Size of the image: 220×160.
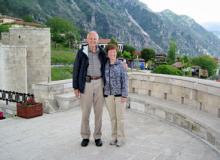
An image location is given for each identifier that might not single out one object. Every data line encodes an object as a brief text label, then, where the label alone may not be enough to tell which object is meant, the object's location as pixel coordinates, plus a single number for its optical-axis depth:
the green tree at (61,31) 47.44
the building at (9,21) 43.03
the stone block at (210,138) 3.33
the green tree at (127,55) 46.47
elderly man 3.25
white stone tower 15.34
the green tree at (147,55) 51.03
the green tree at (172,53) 49.71
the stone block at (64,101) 5.11
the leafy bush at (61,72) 26.82
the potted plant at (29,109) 4.56
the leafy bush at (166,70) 32.69
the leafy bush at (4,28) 36.73
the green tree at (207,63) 56.38
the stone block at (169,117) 4.36
